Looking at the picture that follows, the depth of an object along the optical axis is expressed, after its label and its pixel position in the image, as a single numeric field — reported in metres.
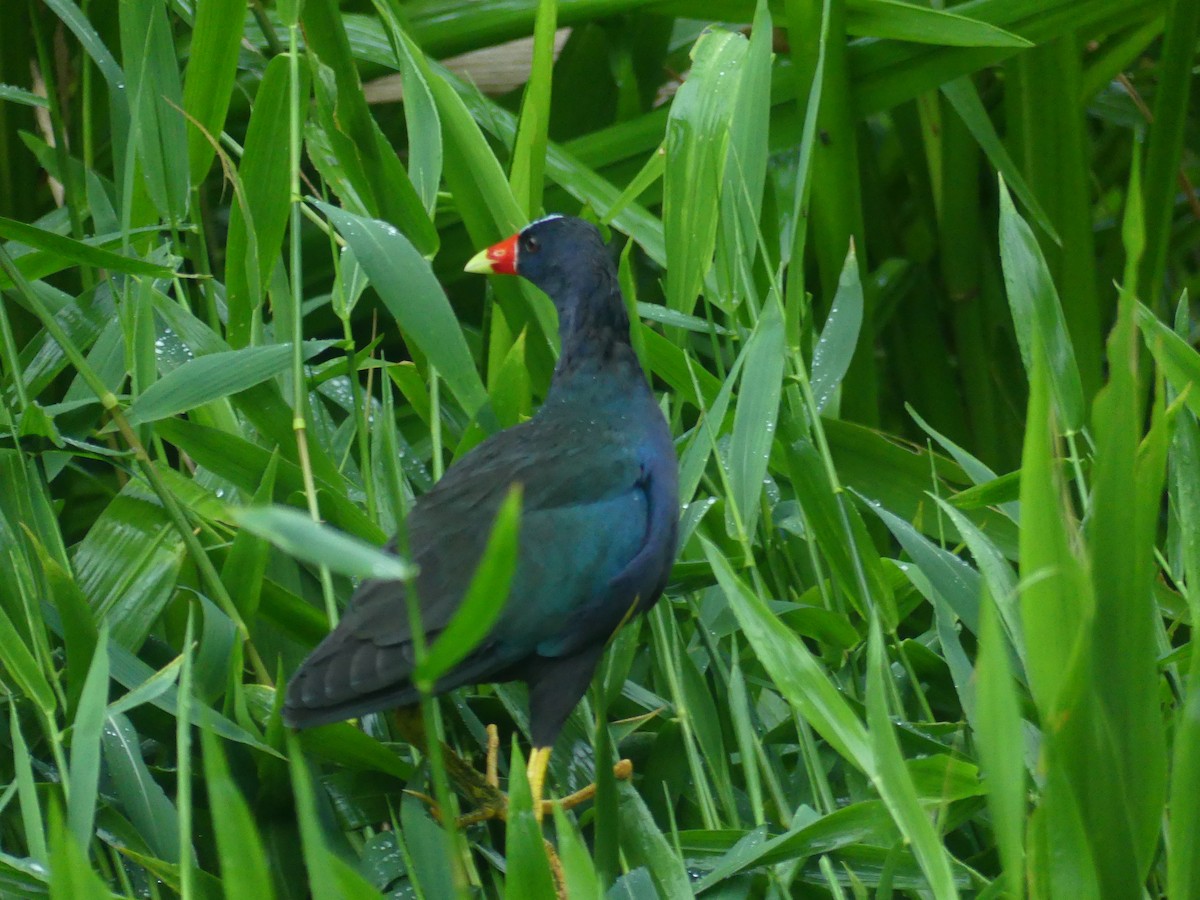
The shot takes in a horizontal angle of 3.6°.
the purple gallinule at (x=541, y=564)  10.31
